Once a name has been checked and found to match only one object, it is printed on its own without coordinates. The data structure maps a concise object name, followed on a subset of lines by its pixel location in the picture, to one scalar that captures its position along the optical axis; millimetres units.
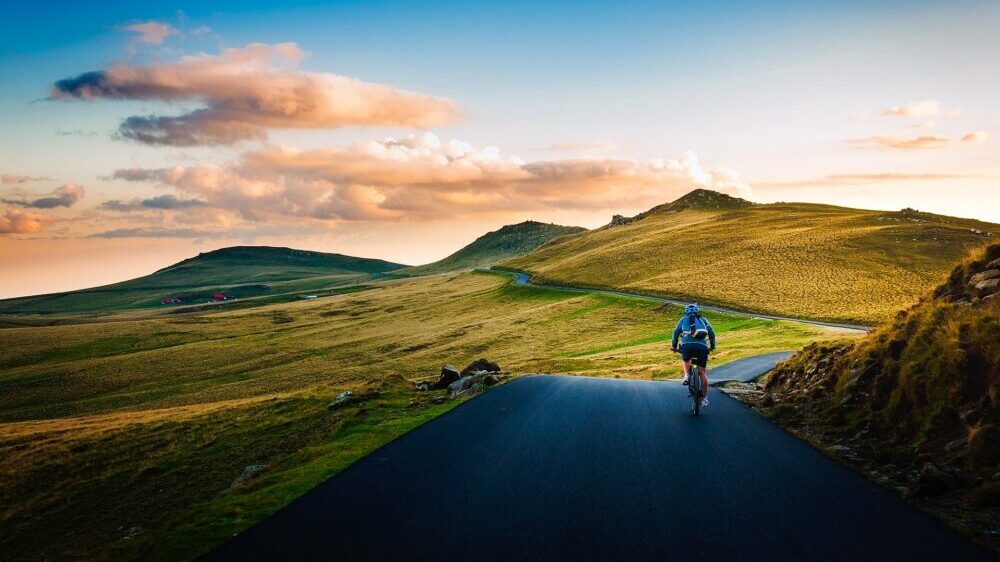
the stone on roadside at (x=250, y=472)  18192
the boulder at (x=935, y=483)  10117
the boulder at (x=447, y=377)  27422
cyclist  16866
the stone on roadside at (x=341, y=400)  27250
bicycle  16500
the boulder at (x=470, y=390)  23516
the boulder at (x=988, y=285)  14578
